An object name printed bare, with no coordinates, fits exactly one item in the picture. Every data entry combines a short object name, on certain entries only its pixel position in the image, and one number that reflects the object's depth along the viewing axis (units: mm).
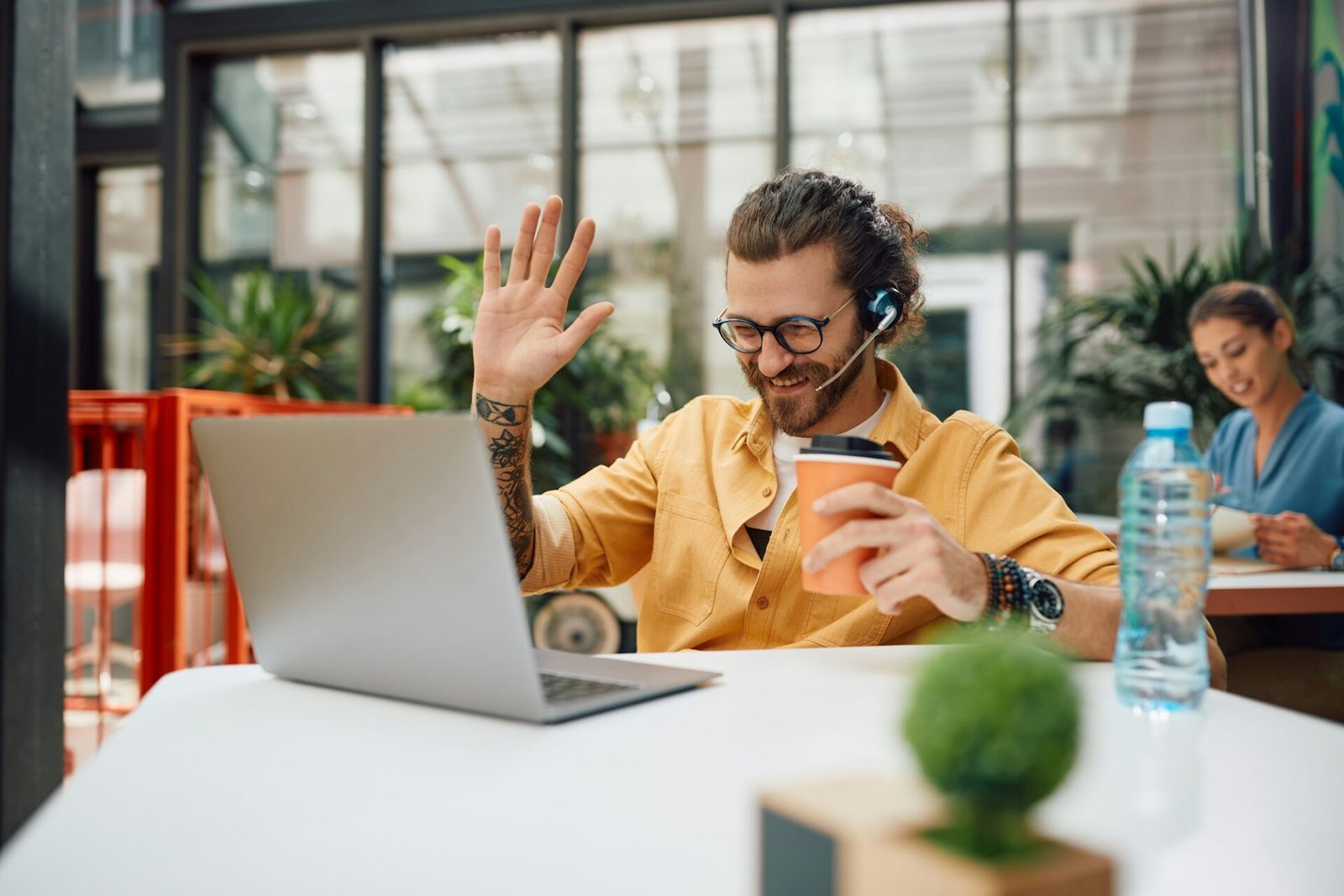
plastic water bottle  983
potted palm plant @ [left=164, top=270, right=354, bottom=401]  5309
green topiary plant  426
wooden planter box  413
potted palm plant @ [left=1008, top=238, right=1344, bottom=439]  4242
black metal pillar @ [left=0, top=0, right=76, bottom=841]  1934
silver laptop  809
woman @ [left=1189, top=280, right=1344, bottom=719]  2494
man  1431
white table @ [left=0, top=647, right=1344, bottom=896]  587
